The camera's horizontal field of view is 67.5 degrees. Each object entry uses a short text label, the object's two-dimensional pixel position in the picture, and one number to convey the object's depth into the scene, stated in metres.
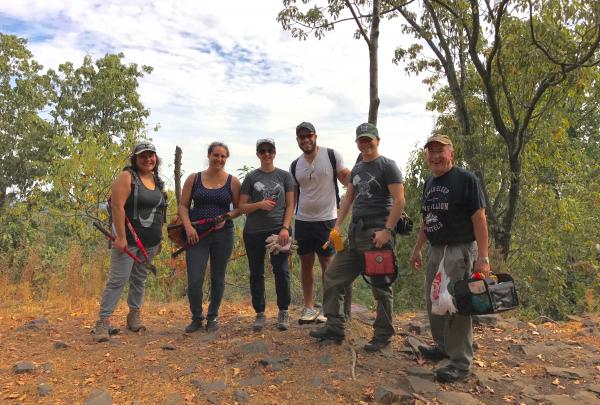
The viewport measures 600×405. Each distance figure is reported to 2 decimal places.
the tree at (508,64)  7.18
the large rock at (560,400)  3.39
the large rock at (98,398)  3.13
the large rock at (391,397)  3.18
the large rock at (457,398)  3.23
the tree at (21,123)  17.16
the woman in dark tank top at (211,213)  4.41
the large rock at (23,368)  3.63
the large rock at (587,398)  3.44
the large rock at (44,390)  3.26
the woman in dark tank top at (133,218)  4.20
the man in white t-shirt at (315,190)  4.34
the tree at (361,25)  4.90
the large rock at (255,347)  4.07
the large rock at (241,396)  3.20
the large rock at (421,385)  3.34
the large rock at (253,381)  3.46
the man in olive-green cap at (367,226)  3.72
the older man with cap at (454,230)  3.40
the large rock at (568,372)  3.94
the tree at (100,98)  20.62
